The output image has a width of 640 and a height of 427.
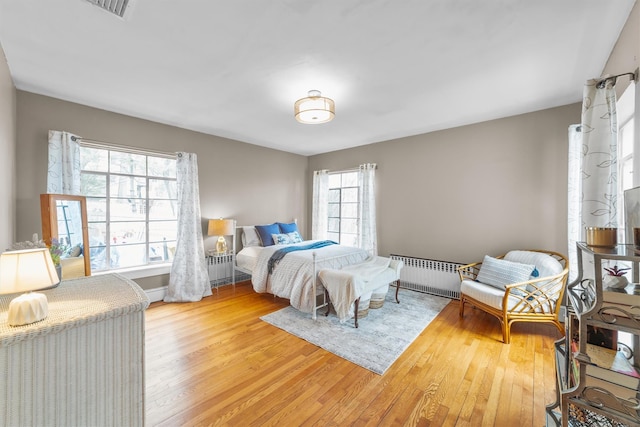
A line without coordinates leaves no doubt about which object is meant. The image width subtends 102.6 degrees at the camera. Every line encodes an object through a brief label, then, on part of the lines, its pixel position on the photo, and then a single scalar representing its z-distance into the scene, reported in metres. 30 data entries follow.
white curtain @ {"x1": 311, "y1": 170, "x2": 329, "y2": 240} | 5.68
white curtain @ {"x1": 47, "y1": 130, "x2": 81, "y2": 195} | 2.93
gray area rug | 2.47
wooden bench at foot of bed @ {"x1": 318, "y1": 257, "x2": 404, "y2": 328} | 2.93
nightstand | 4.41
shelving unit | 1.06
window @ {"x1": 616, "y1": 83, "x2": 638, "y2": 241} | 1.93
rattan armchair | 2.68
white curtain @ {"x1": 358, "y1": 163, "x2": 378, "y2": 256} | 4.79
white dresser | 0.93
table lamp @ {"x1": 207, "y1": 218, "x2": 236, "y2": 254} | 4.20
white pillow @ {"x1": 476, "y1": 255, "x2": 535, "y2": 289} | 2.91
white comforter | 3.34
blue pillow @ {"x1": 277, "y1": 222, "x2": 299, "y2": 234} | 5.17
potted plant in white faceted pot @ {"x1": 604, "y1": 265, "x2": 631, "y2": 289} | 1.19
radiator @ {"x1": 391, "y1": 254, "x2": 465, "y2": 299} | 3.91
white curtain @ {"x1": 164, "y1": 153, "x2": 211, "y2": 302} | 3.86
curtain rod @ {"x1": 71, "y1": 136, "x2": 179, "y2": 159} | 3.22
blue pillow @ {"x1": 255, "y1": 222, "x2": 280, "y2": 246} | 4.71
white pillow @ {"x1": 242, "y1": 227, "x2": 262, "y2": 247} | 4.76
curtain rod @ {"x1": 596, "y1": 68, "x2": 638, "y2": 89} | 1.56
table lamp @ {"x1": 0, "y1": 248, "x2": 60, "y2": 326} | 0.96
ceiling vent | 1.62
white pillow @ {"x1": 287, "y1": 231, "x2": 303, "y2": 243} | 4.89
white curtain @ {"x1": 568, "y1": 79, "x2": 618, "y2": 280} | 1.72
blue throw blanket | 3.81
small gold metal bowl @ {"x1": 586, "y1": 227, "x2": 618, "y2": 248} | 1.23
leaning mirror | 2.59
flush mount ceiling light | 2.64
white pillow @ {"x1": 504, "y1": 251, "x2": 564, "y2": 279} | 2.88
